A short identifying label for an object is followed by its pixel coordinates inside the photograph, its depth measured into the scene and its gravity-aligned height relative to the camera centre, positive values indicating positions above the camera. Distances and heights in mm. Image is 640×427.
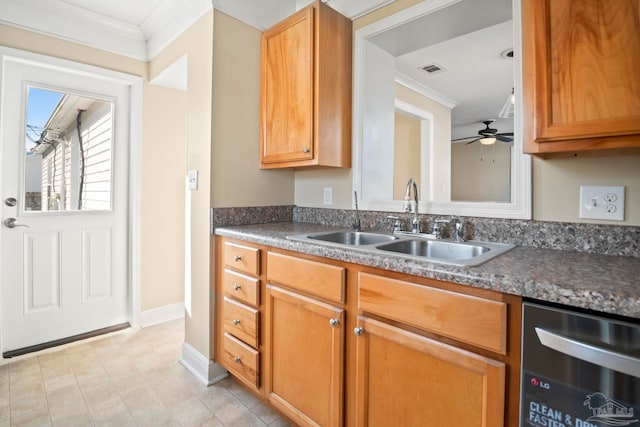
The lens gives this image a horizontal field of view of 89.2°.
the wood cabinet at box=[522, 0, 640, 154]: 928 +421
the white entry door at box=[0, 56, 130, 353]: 2170 +40
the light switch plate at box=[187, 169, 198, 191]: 2049 +191
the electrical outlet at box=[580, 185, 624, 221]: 1153 +36
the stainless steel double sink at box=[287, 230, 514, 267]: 1307 -147
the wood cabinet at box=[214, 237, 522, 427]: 870 -462
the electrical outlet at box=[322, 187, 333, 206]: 2127 +95
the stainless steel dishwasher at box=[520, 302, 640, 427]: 674 -350
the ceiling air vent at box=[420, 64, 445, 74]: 2170 +960
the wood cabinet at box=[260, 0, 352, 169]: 1789 +710
